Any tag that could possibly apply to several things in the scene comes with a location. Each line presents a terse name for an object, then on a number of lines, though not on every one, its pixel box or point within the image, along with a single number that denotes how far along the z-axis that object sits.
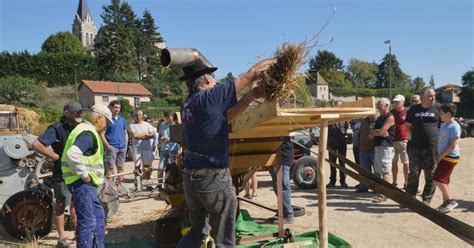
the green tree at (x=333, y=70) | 90.49
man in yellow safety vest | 4.27
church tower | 129.00
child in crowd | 6.26
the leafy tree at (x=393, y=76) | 106.62
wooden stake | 2.99
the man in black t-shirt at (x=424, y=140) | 6.93
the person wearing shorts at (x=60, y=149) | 4.85
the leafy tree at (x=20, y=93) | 45.68
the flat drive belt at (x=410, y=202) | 2.49
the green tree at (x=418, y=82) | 101.51
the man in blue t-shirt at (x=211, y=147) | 3.10
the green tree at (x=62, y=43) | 83.31
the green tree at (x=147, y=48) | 74.44
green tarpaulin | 4.66
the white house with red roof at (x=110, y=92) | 59.27
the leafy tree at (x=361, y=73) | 103.00
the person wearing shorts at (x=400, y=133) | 7.88
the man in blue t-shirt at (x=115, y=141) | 8.37
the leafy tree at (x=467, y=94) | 58.22
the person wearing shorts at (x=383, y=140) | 7.61
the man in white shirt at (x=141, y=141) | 9.56
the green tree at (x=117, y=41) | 71.44
